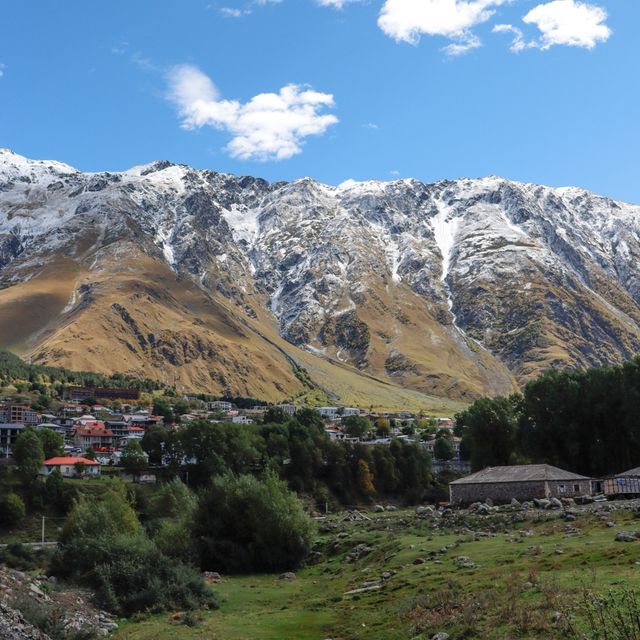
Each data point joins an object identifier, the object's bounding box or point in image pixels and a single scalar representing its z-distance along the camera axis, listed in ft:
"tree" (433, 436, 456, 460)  474.08
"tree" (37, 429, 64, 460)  376.27
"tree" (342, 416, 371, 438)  586.45
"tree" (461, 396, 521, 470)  317.83
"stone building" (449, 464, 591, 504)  216.74
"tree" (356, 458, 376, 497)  357.82
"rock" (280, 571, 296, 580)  161.19
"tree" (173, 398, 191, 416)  636.07
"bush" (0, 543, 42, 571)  197.47
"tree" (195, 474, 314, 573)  176.76
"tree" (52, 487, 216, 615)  132.00
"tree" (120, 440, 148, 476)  349.61
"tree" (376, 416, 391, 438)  607.78
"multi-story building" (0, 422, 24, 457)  454.40
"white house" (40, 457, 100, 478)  343.46
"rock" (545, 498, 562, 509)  174.65
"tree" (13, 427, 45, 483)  311.47
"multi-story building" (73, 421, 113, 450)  492.95
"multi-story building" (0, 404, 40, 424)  532.32
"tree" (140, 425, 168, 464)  374.02
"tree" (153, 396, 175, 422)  581.24
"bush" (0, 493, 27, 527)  279.28
